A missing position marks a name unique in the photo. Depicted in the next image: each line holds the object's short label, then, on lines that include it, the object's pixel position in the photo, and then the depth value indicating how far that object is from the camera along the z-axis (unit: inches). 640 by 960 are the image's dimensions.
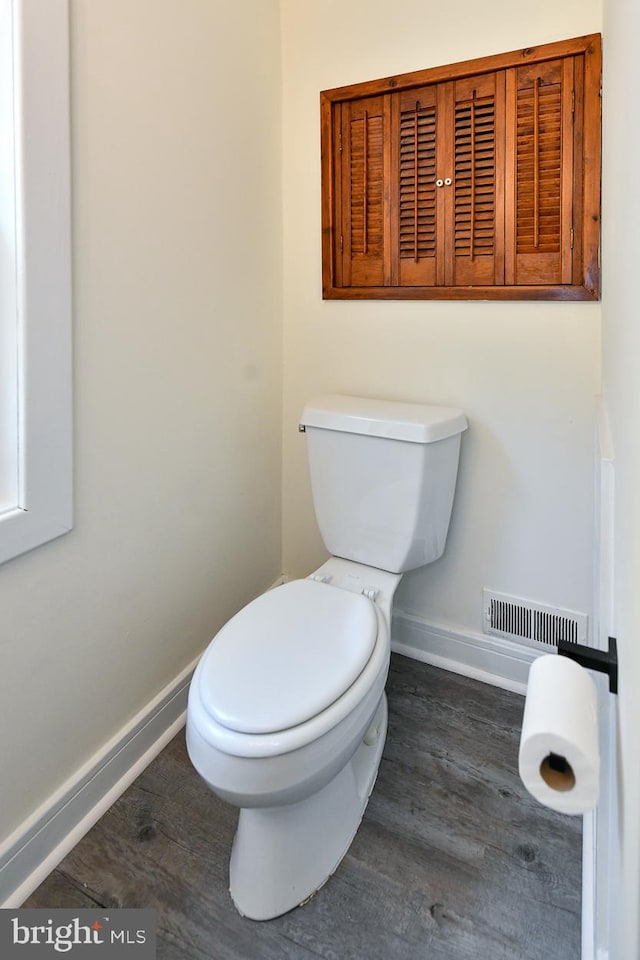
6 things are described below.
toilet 40.6
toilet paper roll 17.9
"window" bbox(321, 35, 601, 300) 57.1
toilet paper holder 24.3
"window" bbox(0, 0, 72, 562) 39.0
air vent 64.6
